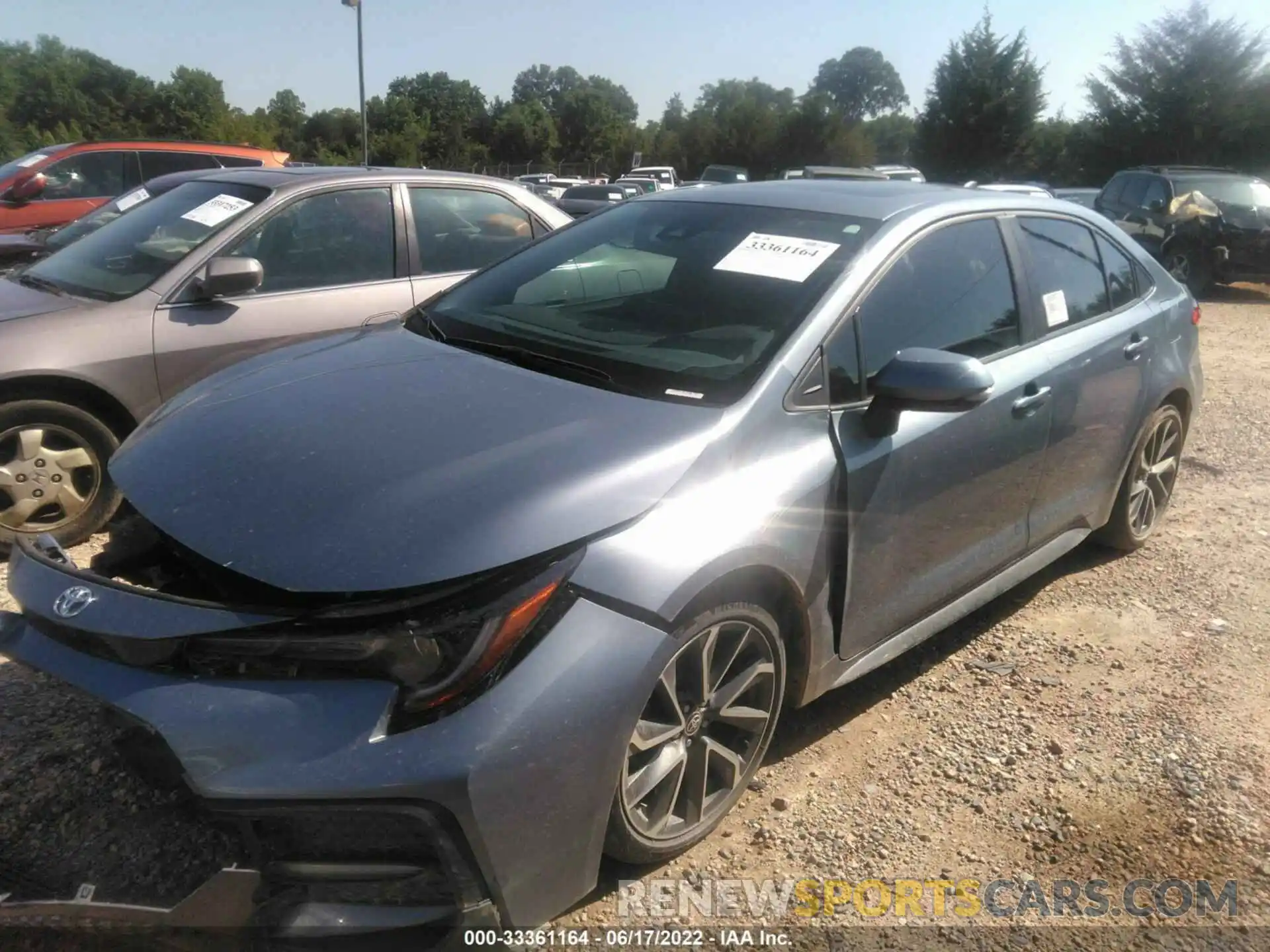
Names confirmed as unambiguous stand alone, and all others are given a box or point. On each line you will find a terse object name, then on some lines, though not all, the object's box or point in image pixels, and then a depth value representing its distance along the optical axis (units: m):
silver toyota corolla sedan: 1.98
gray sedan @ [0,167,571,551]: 4.10
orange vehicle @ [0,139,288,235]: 9.28
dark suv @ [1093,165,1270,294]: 14.24
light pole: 23.61
